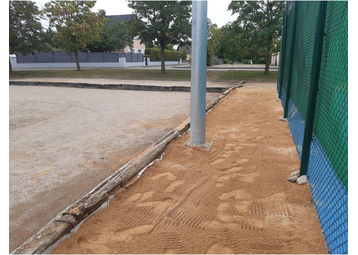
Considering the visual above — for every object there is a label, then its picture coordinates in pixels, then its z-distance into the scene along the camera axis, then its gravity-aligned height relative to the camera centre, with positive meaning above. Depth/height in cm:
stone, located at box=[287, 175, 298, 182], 314 -106
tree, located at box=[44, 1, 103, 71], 2372 +480
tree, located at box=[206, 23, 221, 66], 4054 +700
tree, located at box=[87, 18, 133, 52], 3634 +524
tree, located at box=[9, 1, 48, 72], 2180 +382
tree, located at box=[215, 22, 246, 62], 1836 +272
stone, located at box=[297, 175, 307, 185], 303 -104
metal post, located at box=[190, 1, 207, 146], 404 +11
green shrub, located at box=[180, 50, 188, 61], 5427 +524
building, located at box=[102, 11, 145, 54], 4766 +601
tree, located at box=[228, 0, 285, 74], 1748 +397
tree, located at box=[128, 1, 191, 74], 1962 +437
